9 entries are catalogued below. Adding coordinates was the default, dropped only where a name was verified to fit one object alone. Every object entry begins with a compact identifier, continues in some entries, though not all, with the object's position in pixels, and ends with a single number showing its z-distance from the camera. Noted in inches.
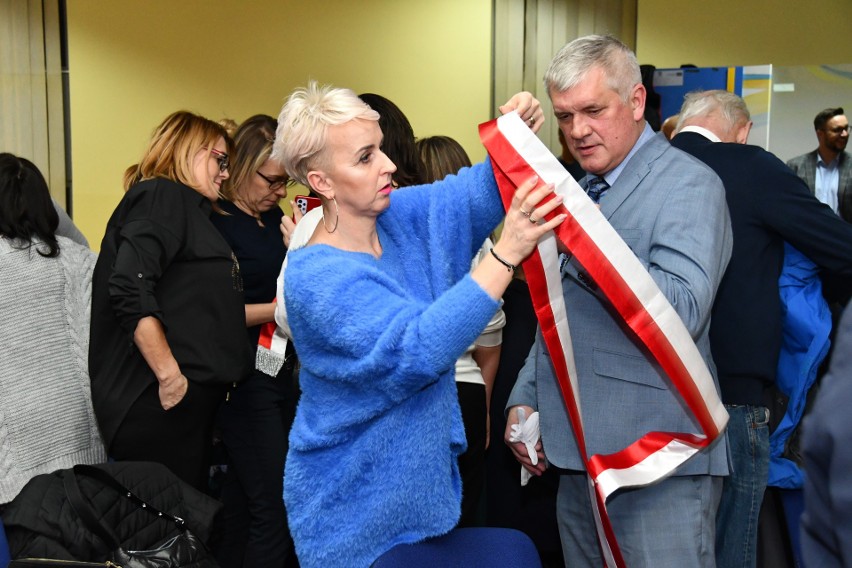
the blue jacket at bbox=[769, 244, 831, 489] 115.4
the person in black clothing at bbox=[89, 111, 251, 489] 114.7
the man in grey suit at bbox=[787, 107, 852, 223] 234.5
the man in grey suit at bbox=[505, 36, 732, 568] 78.7
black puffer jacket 92.2
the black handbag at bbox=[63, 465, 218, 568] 94.7
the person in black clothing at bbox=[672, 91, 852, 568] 105.3
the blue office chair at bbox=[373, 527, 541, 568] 71.8
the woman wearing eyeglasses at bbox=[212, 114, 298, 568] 131.1
